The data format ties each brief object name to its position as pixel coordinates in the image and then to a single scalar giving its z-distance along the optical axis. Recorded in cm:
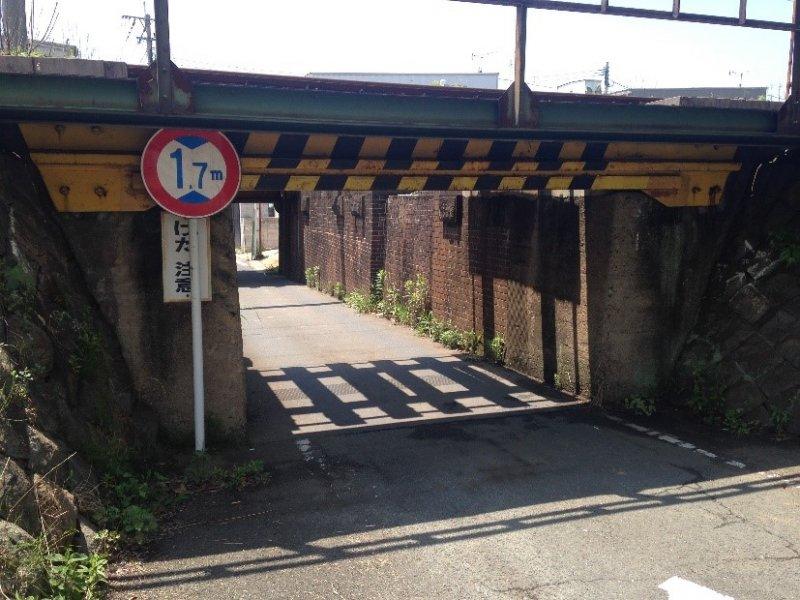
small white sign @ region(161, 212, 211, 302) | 659
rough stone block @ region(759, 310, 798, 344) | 750
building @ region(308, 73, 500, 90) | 3716
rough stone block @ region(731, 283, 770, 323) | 781
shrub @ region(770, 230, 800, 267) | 768
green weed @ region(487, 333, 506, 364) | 1108
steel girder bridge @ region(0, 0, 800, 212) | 555
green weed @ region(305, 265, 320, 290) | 2280
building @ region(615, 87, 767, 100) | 3119
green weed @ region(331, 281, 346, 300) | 1991
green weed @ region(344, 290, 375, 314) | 1738
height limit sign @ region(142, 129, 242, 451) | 597
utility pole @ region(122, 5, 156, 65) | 1649
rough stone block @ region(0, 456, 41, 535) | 388
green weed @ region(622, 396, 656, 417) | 828
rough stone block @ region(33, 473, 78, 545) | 411
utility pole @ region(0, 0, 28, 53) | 734
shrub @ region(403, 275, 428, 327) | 1451
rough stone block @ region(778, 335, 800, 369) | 732
